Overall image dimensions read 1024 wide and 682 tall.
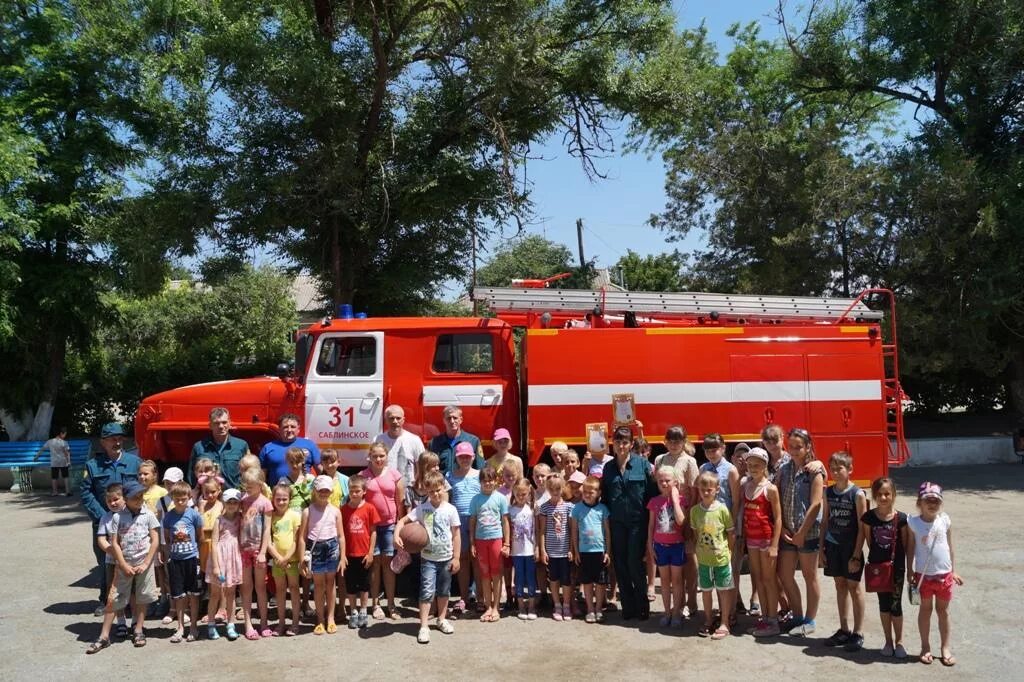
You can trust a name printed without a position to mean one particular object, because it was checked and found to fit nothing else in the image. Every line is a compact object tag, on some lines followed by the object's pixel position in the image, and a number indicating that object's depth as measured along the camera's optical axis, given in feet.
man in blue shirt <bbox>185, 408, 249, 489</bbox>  27.14
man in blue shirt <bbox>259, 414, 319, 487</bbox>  26.71
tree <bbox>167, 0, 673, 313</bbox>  48.11
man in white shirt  27.43
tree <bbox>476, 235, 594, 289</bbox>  160.04
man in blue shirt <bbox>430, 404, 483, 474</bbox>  27.49
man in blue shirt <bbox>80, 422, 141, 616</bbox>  25.43
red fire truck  31.48
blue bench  53.83
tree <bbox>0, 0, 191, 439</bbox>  53.72
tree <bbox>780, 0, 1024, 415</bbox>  52.65
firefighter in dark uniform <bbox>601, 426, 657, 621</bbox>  24.27
